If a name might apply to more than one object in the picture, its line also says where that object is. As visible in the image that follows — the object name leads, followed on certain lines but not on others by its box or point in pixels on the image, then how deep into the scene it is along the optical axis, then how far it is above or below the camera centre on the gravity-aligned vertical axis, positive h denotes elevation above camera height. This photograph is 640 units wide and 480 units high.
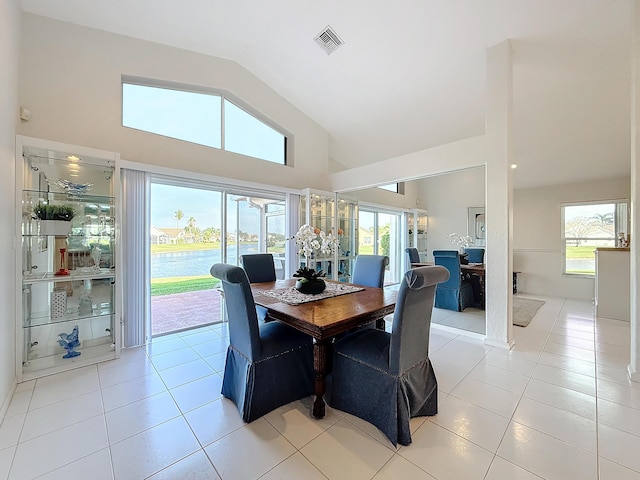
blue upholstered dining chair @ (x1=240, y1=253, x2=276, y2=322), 3.24 -0.36
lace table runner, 2.24 -0.52
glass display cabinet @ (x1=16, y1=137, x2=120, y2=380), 2.38 -0.18
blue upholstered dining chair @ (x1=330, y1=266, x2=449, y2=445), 1.58 -0.88
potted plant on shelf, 2.45 +0.20
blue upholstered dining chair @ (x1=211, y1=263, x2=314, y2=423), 1.77 -0.90
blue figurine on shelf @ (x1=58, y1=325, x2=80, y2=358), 2.57 -1.04
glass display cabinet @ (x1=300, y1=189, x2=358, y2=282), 4.67 +0.33
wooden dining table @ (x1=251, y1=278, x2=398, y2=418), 1.68 -0.54
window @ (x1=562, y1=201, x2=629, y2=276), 5.04 +0.19
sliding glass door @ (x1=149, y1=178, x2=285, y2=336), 3.59 +0.09
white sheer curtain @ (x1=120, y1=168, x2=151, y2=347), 2.92 -0.19
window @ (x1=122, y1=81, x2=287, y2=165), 3.14 +1.69
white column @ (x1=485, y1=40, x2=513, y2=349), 2.88 +0.51
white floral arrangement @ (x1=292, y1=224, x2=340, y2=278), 2.54 -0.03
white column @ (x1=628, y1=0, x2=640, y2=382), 2.24 +0.43
